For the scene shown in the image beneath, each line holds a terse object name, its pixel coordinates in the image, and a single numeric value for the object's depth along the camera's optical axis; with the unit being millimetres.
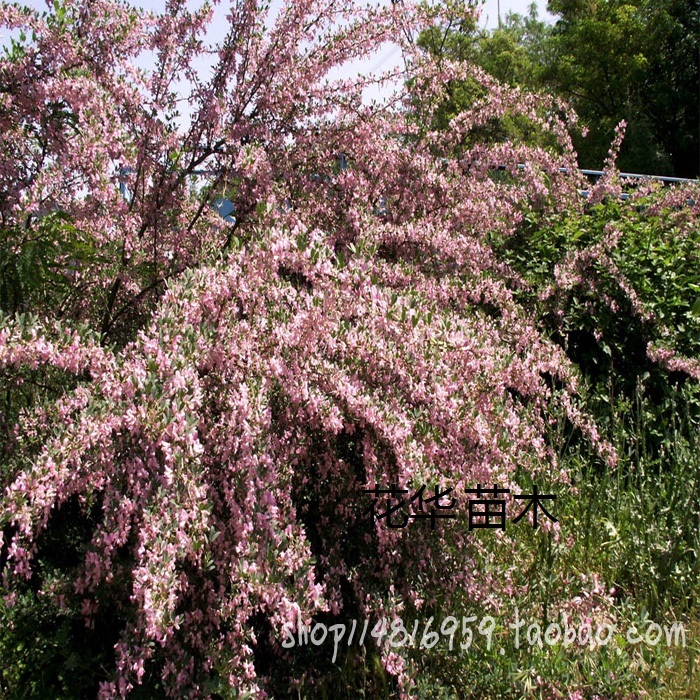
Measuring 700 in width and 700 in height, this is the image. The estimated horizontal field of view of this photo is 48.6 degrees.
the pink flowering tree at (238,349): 2553
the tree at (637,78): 29141
